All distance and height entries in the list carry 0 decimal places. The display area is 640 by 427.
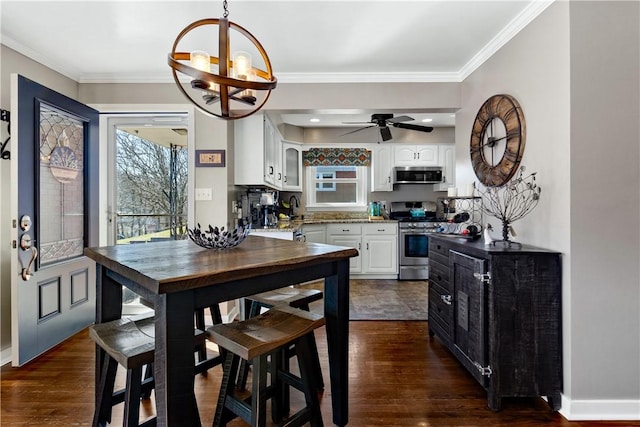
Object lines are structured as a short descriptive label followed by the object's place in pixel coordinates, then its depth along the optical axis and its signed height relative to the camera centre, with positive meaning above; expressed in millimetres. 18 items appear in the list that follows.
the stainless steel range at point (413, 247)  4773 -570
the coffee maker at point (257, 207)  3799 +28
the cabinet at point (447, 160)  5281 +825
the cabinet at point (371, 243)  4855 -516
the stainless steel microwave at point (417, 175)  5184 +561
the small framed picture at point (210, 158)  3117 +504
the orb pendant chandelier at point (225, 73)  1292 +607
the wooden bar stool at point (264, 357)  1224 -632
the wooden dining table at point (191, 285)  1037 -299
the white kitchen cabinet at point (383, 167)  5340 +704
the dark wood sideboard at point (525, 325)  1800 -656
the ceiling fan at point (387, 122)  3673 +1039
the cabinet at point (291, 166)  4922 +703
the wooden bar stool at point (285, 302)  1798 -544
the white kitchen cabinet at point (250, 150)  3465 +649
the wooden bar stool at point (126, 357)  1209 -557
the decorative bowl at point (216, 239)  1566 -147
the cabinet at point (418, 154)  5309 +925
